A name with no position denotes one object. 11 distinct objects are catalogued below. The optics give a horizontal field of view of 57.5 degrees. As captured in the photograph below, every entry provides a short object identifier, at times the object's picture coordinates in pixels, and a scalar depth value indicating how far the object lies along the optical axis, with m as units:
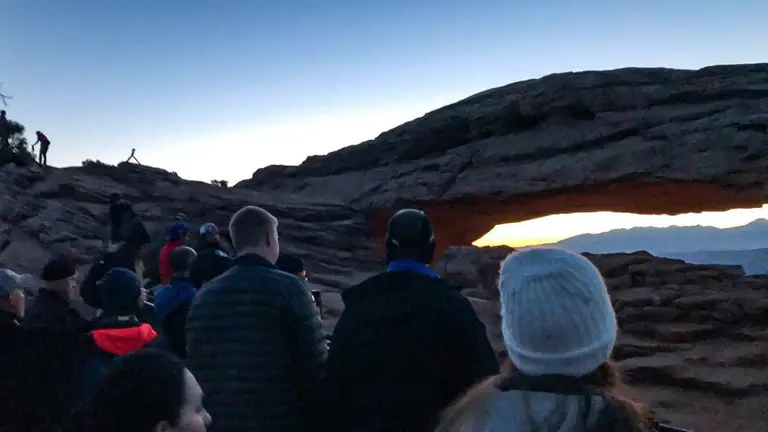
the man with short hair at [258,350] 3.02
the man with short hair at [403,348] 2.74
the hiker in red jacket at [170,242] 7.46
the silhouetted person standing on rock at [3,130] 17.16
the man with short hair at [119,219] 12.08
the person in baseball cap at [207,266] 4.46
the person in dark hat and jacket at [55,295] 4.18
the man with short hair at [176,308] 3.97
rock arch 12.62
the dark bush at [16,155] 16.55
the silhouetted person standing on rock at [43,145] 17.02
